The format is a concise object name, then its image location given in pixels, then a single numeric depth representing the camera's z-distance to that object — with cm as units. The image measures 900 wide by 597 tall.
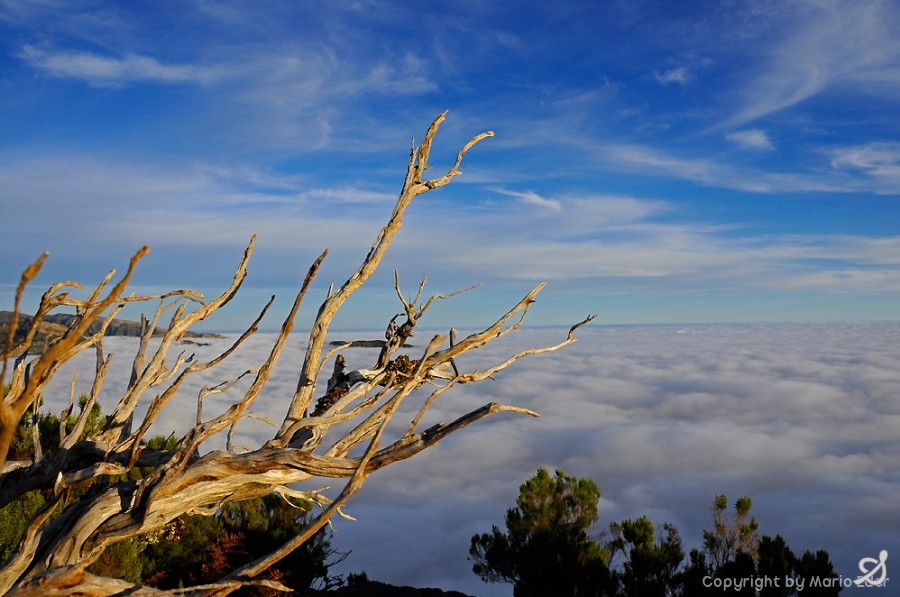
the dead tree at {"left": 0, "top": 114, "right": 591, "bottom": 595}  308
